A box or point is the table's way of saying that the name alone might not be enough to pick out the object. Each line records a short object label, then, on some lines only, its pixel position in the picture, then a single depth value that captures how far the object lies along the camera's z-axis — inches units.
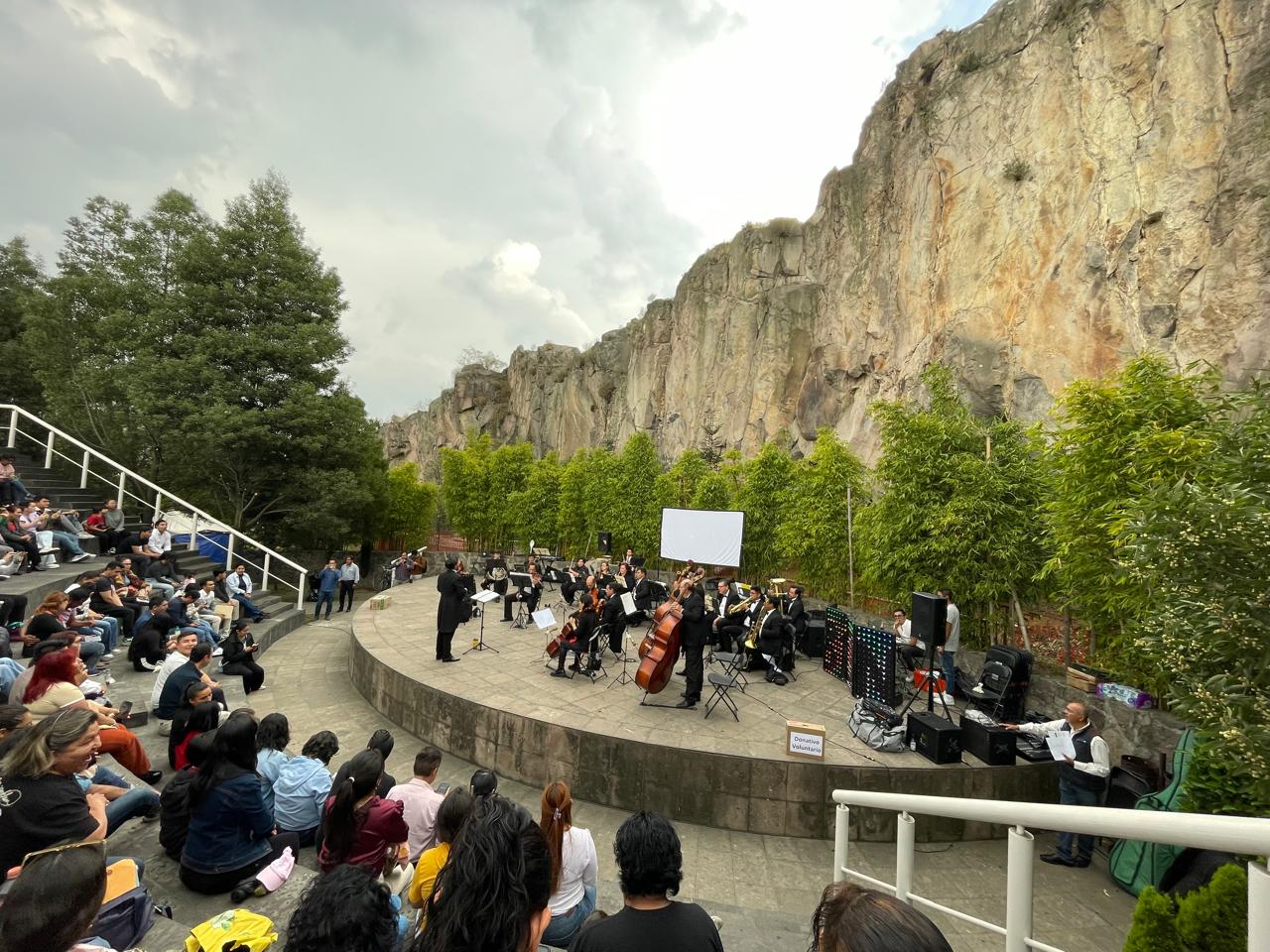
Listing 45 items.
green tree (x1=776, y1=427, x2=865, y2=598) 515.5
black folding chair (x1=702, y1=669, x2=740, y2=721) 245.8
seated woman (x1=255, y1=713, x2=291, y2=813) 148.5
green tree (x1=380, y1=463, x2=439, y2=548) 1009.5
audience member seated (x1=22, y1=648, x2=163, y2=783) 151.0
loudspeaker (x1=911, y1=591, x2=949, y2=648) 232.8
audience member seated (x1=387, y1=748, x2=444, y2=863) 139.5
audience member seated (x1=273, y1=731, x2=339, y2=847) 149.0
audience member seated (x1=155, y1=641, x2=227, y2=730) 213.6
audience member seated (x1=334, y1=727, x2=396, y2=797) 146.6
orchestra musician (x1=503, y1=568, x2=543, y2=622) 438.3
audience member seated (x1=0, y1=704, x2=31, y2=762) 127.7
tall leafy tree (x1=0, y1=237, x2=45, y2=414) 669.8
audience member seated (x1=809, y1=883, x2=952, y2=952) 42.1
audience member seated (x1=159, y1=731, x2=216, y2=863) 131.8
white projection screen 589.9
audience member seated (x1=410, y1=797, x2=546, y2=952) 67.9
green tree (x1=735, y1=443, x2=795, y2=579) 624.1
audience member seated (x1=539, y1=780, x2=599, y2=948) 105.3
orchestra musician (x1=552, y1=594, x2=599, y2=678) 297.7
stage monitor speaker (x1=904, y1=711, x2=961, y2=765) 212.4
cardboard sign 209.0
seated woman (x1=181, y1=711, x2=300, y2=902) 121.9
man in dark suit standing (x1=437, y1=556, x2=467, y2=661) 303.4
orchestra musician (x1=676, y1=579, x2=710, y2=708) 253.8
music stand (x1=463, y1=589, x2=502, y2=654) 319.9
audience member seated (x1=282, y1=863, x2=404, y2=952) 63.0
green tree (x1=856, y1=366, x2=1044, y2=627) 340.5
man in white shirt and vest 194.4
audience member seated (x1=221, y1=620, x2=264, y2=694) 307.1
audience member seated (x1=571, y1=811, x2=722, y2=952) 74.2
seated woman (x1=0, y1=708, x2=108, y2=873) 102.3
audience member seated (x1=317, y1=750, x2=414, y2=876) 116.4
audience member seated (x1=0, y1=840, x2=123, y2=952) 62.3
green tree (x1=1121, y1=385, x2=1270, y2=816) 127.0
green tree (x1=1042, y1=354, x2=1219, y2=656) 220.1
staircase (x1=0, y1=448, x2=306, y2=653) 399.2
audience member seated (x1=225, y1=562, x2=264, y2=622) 419.9
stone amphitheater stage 209.0
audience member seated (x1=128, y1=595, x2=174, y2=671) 279.1
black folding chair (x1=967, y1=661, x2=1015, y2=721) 259.9
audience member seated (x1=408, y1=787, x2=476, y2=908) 104.1
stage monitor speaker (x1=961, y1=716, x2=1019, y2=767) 213.2
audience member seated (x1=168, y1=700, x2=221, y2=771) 163.0
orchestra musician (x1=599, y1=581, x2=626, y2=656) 316.8
